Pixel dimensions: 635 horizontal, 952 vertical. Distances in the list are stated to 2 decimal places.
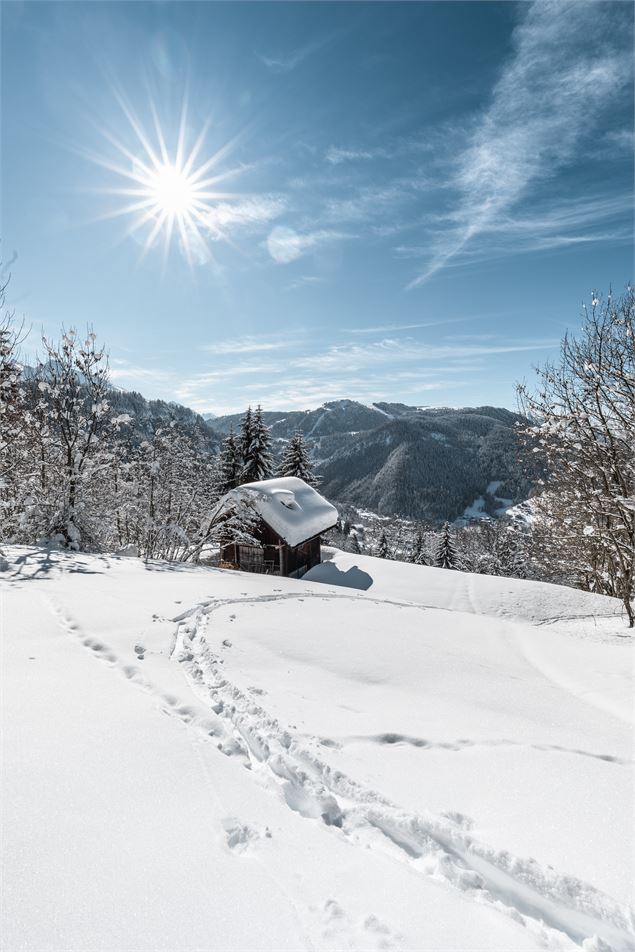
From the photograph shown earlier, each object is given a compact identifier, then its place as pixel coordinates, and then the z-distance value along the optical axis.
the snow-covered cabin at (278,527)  21.06
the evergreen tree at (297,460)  34.47
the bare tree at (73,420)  13.35
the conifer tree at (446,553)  47.16
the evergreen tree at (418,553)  53.62
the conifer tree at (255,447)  32.94
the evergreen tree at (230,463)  32.81
